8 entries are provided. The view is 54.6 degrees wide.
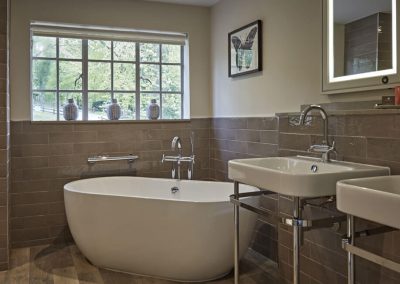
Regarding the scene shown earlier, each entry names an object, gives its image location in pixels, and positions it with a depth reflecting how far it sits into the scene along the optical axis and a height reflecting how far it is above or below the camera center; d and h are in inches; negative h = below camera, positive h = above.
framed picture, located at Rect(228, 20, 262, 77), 129.0 +29.4
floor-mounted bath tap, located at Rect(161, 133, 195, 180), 141.8 -9.9
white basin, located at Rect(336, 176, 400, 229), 49.3 -9.2
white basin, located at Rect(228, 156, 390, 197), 67.7 -8.1
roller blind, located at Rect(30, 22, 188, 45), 145.0 +39.5
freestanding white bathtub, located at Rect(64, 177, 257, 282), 105.8 -28.6
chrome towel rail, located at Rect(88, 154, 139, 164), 146.6 -9.8
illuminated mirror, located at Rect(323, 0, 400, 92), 80.7 +20.1
